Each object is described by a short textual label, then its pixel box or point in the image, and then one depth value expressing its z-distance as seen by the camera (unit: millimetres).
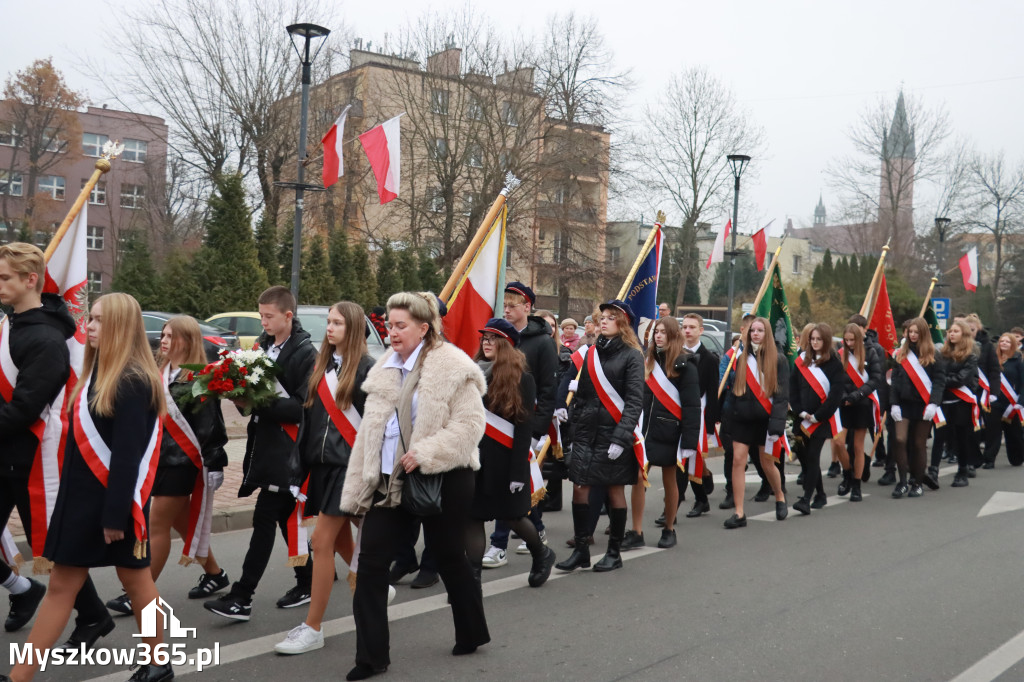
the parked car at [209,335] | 17609
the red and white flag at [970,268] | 23125
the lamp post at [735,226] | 20281
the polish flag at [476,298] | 7359
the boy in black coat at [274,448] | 5266
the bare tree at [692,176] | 44031
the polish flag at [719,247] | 21773
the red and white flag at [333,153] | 12680
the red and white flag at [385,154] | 10617
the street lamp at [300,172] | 13703
